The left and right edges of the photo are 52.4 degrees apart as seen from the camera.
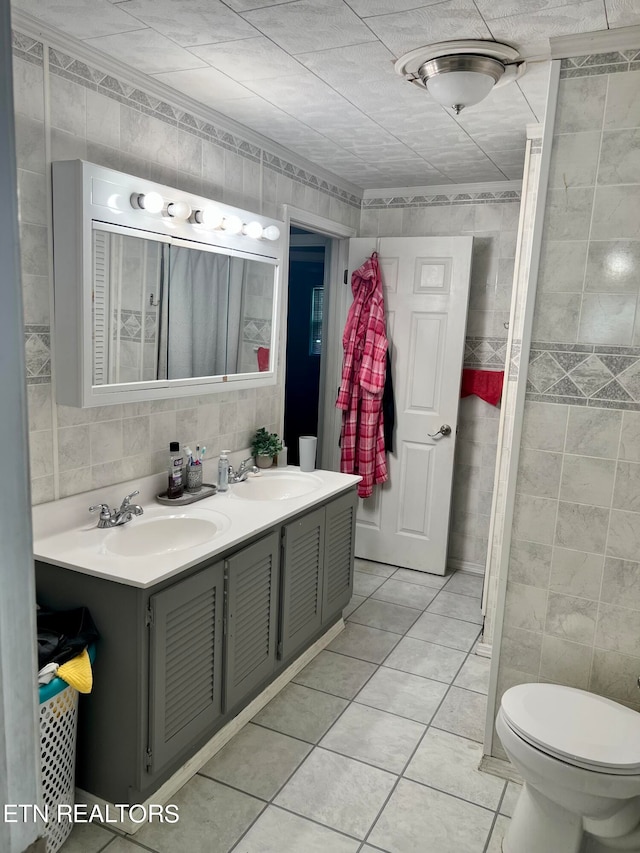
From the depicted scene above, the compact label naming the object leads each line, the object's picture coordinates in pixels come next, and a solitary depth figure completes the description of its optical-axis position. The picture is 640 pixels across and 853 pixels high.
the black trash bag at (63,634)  1.78
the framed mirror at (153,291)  2.05
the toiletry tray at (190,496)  2.56
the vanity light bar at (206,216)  2.24
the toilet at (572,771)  1.71
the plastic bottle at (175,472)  2.59
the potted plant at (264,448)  3.23
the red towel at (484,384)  3.89
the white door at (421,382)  3.80
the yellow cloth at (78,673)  1.75
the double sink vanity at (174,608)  1.91
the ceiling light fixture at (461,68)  1.98
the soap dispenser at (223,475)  2.83
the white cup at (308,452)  3.24
